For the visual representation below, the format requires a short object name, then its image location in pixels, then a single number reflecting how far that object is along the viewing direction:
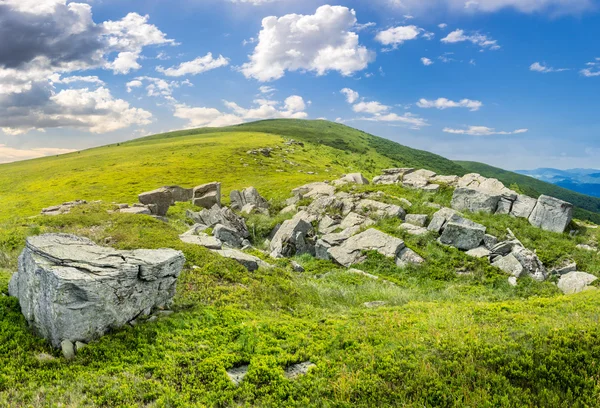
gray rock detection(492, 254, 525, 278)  21.42
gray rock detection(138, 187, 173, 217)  46.74
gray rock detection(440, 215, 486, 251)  25.30
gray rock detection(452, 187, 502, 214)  31.58
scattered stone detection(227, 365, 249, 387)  10.12
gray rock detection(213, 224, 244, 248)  31.12
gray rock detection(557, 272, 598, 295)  19.62
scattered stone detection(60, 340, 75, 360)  10.57
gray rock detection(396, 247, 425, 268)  23.58
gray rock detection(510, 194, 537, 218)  30.06
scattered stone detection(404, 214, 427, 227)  29.28
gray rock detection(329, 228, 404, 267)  24.70
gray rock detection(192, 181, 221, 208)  52.09
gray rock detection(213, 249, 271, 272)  20.92
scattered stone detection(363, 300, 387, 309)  16.78
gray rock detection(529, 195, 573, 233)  28.05
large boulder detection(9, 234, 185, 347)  11.02
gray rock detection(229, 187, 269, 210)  49.10
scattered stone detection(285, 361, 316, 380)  10.46
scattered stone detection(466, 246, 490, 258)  23.78
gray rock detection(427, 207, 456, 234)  27.62
